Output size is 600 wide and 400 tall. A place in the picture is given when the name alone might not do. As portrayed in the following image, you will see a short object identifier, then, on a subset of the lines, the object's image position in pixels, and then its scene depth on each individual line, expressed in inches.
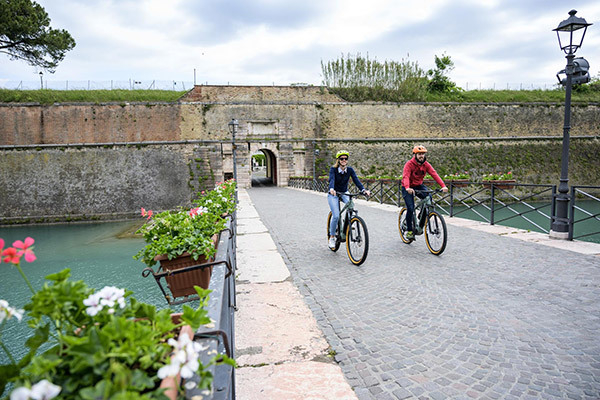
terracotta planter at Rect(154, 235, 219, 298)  128.4
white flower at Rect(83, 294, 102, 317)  42.1
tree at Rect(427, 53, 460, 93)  1137.4
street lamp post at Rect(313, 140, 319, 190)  955.2
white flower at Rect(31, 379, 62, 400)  30.2
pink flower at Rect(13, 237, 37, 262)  45.3
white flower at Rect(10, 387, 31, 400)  30.2
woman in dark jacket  216.7
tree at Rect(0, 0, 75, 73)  800.3
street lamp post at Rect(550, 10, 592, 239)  244.1
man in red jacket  225.9
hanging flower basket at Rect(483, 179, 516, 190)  320.5
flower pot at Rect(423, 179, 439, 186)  598.0
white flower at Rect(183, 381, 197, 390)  40.8
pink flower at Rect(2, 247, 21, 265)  44.3
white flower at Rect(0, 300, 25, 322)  41.4
